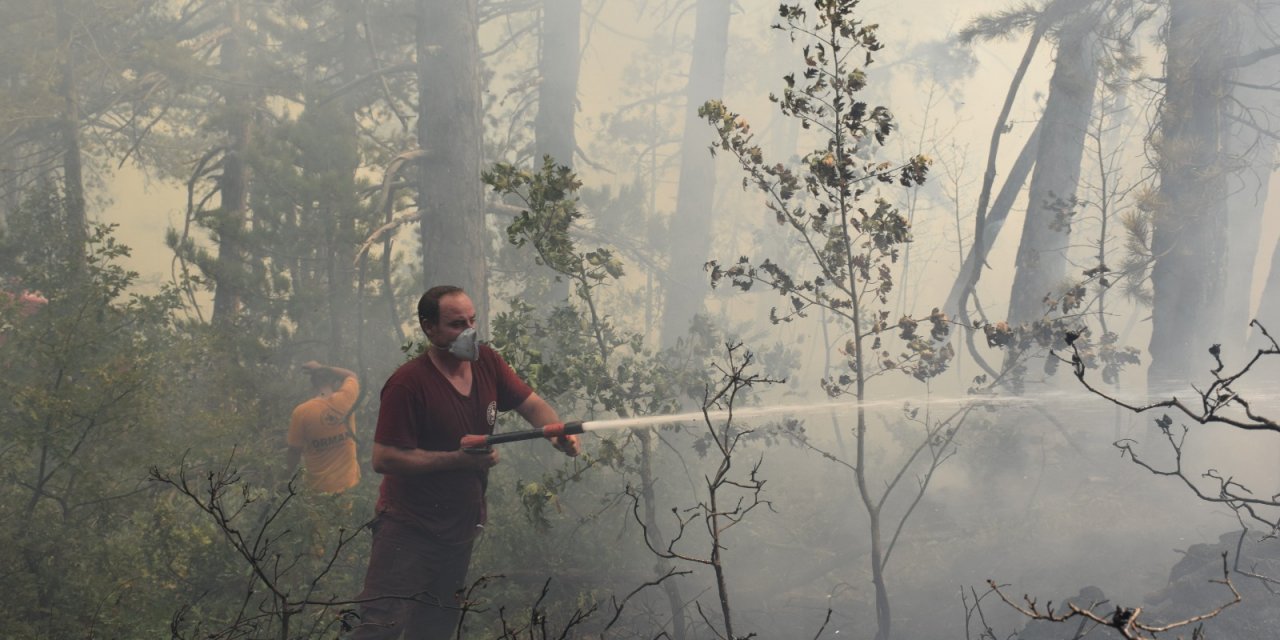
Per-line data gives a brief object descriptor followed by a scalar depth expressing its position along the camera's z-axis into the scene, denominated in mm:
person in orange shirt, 7211
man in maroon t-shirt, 4012
